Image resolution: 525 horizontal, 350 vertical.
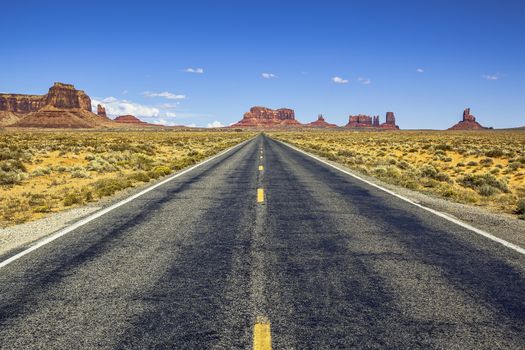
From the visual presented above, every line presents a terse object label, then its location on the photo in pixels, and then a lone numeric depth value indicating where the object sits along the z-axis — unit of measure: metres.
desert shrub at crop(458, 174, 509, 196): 13.69
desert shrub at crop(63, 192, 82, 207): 10.59
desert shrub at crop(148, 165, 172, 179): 16.40
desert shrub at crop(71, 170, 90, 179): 18.31
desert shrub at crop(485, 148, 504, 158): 31.55
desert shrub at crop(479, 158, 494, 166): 26.61
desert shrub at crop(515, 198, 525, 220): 9.49
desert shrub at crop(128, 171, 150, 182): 15.30
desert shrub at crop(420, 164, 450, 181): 19.19
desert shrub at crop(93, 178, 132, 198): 11.98
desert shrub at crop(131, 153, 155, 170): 22.59
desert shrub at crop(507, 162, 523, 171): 22.55
